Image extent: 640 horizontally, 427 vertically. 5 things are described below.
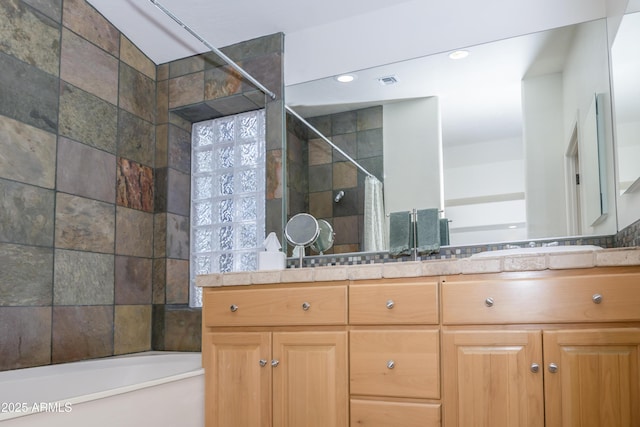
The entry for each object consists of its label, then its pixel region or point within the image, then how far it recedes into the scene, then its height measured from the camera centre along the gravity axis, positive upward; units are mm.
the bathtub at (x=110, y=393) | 1656 -499
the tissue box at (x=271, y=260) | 2557 +42
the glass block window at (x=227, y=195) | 3230 +476
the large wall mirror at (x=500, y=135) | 2227 +623
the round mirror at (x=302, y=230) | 2607 +197
